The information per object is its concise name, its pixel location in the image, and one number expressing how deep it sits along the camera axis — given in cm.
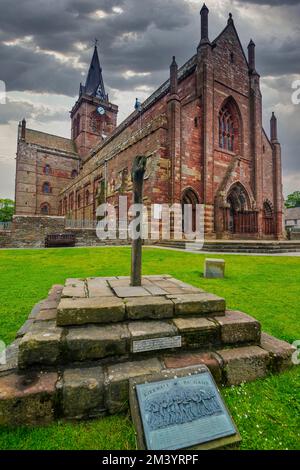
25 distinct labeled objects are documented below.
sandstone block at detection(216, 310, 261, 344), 261
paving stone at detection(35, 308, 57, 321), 267
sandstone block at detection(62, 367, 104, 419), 189
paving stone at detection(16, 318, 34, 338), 274
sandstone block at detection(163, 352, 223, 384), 223
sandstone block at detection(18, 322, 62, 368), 208
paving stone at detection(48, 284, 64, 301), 358
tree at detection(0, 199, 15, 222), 5653
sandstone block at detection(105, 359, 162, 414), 195
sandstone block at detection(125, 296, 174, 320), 263
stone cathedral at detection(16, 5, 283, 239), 1805
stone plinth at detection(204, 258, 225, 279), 663
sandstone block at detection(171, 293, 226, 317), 278
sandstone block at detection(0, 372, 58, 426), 179
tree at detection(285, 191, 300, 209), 6652
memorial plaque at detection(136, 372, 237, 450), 165
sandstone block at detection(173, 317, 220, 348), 247
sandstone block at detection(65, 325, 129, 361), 218
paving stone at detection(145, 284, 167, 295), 320
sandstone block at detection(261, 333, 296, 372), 247
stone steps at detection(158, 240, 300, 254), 1327
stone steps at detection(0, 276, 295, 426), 188
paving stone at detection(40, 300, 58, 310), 304
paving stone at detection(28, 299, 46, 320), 316
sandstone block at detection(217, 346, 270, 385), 230
